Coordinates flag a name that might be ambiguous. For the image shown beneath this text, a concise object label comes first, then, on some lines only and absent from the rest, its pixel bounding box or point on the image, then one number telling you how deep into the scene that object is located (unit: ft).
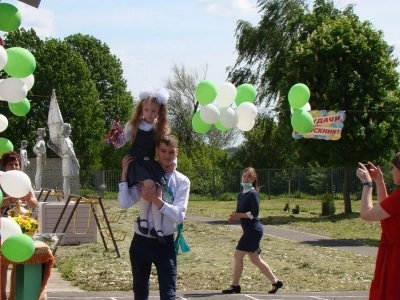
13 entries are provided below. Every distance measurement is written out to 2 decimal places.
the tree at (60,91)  166.40
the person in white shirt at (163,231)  18.89
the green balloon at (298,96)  25.44
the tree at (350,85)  94.27
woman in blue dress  35.47
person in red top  20.31
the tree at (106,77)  190.96
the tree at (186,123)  115.54
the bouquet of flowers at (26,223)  27.07
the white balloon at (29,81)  20.99
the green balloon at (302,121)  25.09
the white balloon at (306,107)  25.99
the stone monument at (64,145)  69.67
